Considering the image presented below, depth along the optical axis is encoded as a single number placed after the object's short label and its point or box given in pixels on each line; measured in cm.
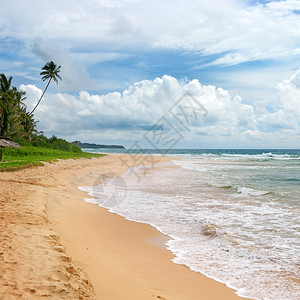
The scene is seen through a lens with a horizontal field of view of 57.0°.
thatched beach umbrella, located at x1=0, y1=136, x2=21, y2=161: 2144
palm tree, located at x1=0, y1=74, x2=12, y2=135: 3212
